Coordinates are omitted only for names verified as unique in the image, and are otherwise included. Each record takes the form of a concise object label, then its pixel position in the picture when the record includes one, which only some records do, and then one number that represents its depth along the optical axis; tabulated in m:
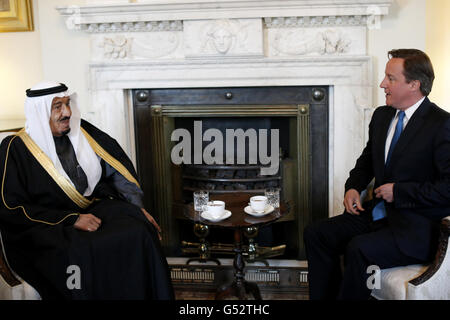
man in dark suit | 2.26
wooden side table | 2.54
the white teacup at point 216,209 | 2.57
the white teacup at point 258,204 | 2.62
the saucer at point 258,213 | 2.61
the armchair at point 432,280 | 2.12
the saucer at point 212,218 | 2.57
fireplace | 3.34
